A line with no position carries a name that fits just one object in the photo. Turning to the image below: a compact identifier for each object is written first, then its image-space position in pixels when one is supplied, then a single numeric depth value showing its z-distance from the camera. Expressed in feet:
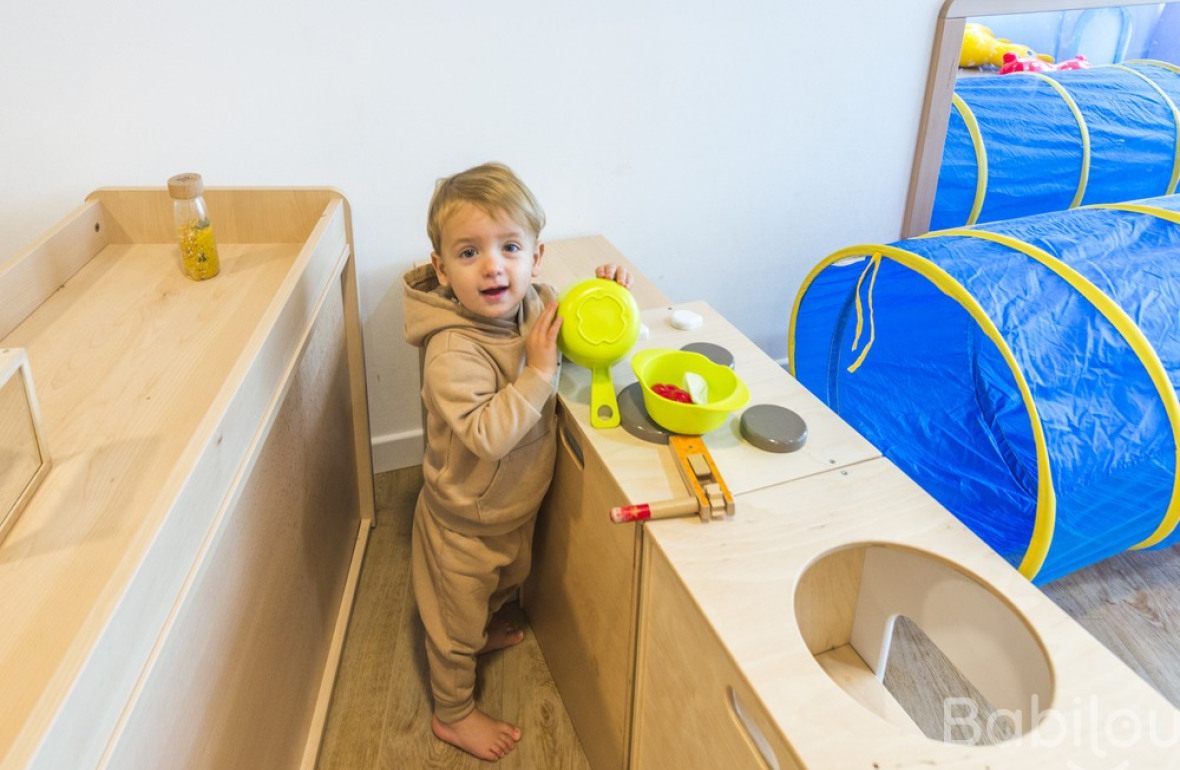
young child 3.29
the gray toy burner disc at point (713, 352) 3.70
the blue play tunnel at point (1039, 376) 4.29
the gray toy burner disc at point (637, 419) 3.25
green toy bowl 3.14
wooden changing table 2.02
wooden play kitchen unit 2.19
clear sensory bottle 3.84
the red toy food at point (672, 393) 3.35
